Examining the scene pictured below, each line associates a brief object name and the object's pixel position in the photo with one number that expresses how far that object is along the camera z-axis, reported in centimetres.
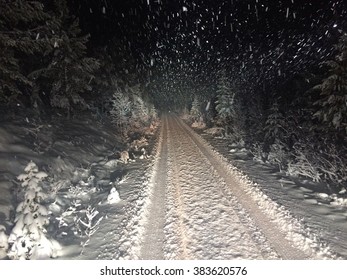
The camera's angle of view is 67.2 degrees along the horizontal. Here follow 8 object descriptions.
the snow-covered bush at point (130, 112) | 2789
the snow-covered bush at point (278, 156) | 1445
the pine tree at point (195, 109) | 4918
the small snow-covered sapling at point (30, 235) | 634
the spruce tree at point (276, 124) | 1706
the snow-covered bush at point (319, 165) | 1118
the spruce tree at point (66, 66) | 1819
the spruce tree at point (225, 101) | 3125
